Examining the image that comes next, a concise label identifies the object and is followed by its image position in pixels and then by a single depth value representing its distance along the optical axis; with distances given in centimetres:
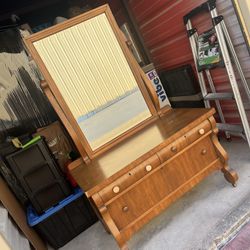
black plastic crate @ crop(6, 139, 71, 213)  211
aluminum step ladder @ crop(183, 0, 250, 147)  191
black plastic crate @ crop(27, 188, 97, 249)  220
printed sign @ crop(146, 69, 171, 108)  289
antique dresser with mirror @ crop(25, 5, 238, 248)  166
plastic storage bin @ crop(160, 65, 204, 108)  252
